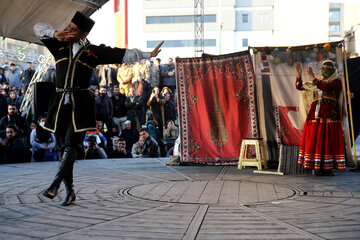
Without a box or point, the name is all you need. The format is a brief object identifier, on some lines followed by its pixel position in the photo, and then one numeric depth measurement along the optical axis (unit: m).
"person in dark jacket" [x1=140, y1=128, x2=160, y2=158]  9.56
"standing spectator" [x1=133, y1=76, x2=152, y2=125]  12.63
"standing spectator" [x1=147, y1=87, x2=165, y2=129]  11.62
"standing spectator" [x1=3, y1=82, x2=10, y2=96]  11.66
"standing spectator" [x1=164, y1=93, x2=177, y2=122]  11.82
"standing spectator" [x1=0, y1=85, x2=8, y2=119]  9.94
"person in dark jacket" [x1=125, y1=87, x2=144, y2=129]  11.71
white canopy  6.73
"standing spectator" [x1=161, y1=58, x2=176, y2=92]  14.16
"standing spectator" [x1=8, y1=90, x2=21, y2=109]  10.62
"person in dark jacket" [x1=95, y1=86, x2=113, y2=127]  10.92
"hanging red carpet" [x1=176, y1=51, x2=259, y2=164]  7.59
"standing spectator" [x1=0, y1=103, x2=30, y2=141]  9.01
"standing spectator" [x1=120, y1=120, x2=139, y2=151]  10.49
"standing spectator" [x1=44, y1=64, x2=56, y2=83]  9.97
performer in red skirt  6.38
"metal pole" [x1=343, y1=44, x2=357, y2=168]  6.91
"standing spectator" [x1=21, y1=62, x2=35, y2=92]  11.89
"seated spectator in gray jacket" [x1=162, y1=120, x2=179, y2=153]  10.80
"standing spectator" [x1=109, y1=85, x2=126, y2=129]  11.52
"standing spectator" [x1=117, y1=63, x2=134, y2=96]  13.89
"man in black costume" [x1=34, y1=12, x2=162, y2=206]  4.14
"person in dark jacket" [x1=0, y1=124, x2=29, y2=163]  8.16
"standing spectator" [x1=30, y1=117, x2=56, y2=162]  8.76
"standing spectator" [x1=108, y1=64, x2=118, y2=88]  14.26
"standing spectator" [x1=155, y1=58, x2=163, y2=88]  14.16
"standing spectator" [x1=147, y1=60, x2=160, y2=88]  13.97
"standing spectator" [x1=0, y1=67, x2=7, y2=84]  12.50
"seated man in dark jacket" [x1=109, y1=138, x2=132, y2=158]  9.43
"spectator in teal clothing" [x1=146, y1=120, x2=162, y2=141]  10.97
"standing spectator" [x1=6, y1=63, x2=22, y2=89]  12.62
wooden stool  7.19
